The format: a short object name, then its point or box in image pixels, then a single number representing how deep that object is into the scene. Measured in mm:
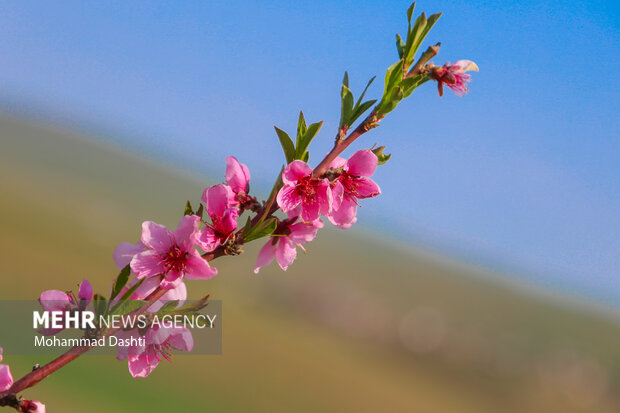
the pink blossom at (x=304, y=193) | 1000
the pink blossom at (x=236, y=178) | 1028
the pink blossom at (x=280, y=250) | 1024
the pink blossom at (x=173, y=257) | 994
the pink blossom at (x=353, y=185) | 1018
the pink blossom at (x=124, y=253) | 1009
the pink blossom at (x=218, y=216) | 1009
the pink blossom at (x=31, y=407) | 977
